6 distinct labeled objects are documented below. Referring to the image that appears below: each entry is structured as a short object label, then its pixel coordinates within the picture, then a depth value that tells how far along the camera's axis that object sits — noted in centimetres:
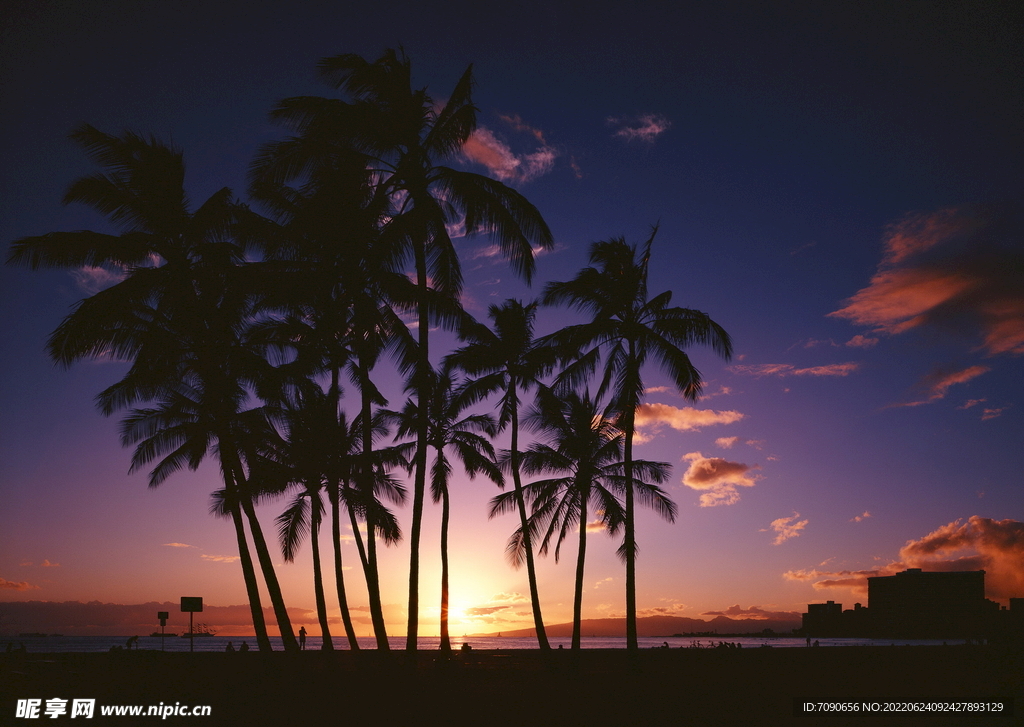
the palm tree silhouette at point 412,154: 1653
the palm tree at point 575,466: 2591
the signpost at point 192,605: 2619
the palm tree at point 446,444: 2906
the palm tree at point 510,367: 2717
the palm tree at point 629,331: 2180
